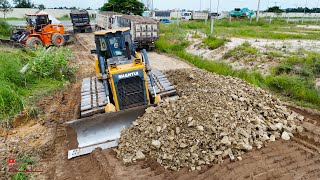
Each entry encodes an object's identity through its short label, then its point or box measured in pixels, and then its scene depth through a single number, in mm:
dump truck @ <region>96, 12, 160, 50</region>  12003
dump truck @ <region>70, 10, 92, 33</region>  18498
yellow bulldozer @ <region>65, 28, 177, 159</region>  4110
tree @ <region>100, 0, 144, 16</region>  23748
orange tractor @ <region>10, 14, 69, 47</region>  11542
